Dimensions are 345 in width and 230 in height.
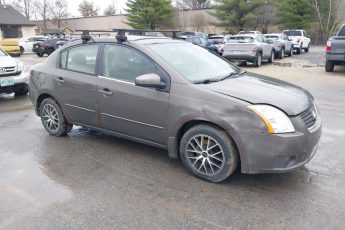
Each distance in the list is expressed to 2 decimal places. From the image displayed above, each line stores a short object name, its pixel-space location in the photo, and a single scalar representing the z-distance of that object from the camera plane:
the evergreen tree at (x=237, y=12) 42.01
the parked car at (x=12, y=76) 8.46
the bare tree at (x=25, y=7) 66.90
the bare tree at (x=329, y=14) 40.28
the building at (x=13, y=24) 44.59
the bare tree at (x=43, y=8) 66.19
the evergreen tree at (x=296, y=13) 40.47
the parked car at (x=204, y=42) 21.15
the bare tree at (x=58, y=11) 67.00
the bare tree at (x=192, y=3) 60.72
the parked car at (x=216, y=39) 23.41
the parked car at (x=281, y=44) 19.88
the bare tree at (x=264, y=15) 43.96
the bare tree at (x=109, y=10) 80.51
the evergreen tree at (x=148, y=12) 46.38
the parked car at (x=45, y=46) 25.61
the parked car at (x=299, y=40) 25.72
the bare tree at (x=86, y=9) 78.19
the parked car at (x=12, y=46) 26.73
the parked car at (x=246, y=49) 16.03
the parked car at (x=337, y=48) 12.52
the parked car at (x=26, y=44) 29.47
